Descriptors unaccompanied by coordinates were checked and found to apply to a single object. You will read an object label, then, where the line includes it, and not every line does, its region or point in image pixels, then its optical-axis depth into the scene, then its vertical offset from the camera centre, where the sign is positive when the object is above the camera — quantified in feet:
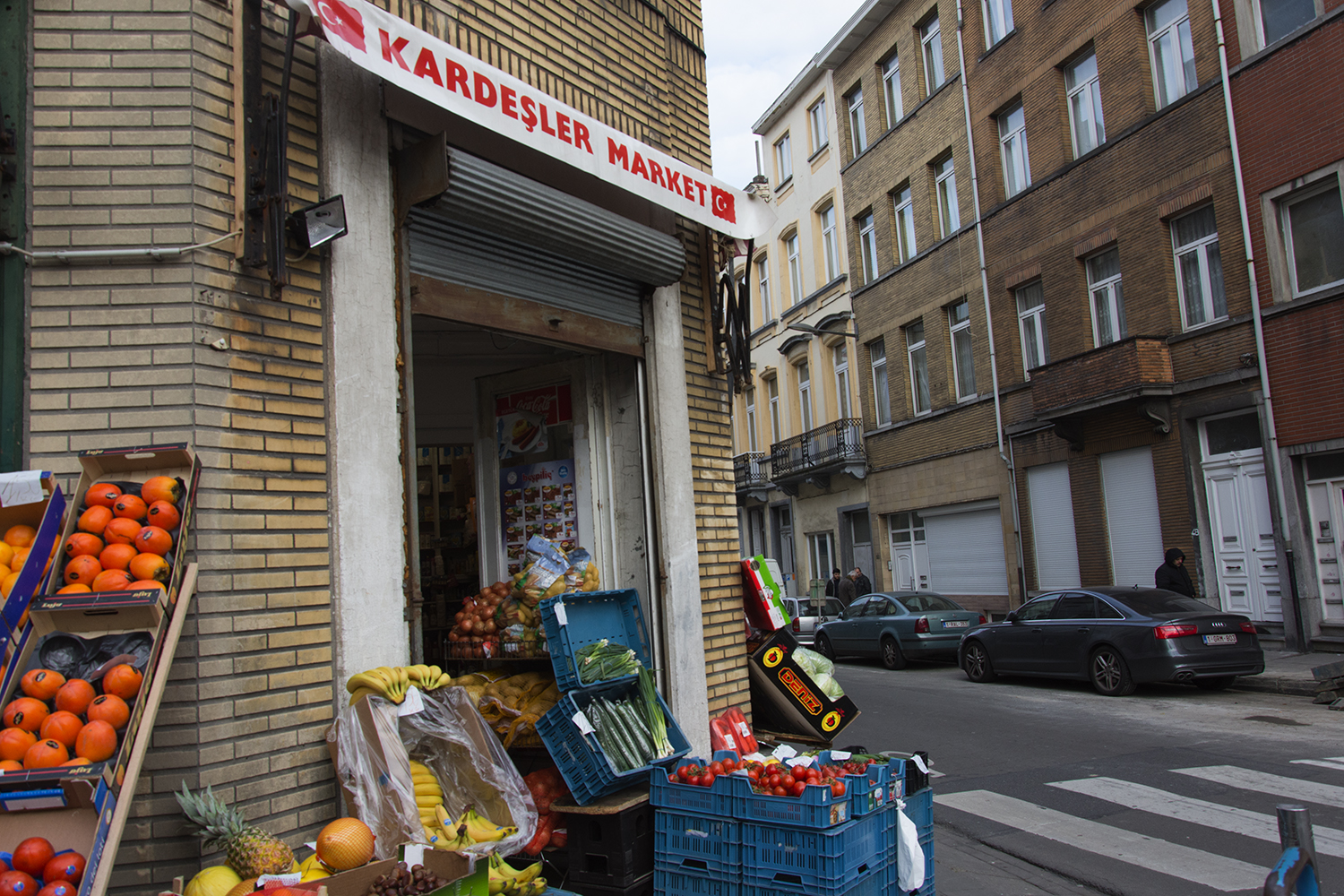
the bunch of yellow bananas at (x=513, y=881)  14.10 -4.80
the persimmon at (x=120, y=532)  11.52 +0.76
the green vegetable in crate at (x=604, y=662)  17.67 -1.93
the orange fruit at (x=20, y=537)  11.62 +0.79
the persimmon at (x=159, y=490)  11.96 +1.29
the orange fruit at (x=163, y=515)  11.78 +0.96
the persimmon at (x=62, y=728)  10.12 -1.42
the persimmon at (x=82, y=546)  11.41 +0.62
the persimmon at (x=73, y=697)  10.43 -1.12
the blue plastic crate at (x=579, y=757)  16.70 -3.50
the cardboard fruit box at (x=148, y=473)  11.86 +1.59
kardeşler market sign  14.23 +8.35
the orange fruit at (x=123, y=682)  10.72 -1.02
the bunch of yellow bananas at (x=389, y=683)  14.26 -1.65
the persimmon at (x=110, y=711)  10.33 -1.30
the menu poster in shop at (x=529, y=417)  23.88 +3.89
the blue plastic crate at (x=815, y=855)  14.44 -4.92
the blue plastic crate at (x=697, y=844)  15.74 -4.99
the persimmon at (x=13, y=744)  9.87 -1.52
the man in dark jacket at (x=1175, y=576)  45.62 -2.53
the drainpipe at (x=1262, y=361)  46.89 +8.22
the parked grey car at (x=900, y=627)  54.90 -5.15
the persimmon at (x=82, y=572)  11.18 +0.29
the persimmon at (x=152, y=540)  11.53 +0.63
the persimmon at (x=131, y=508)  11.70 +1.06
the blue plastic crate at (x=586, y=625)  17.57 -1.25
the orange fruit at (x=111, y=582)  11.03 +0.15
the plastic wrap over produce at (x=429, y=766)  13.62 -3.03
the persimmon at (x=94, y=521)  11.60 +0.93
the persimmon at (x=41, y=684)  10.43 -0.95
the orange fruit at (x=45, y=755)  9.82 -1.66
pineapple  12.07 -3.28
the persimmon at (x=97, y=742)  10.05 -1.58
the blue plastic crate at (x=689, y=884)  15.64 -5.65
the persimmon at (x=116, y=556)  11.32 +0.45
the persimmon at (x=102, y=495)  11.88 +1.27
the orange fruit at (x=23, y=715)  10.16 -1.26
